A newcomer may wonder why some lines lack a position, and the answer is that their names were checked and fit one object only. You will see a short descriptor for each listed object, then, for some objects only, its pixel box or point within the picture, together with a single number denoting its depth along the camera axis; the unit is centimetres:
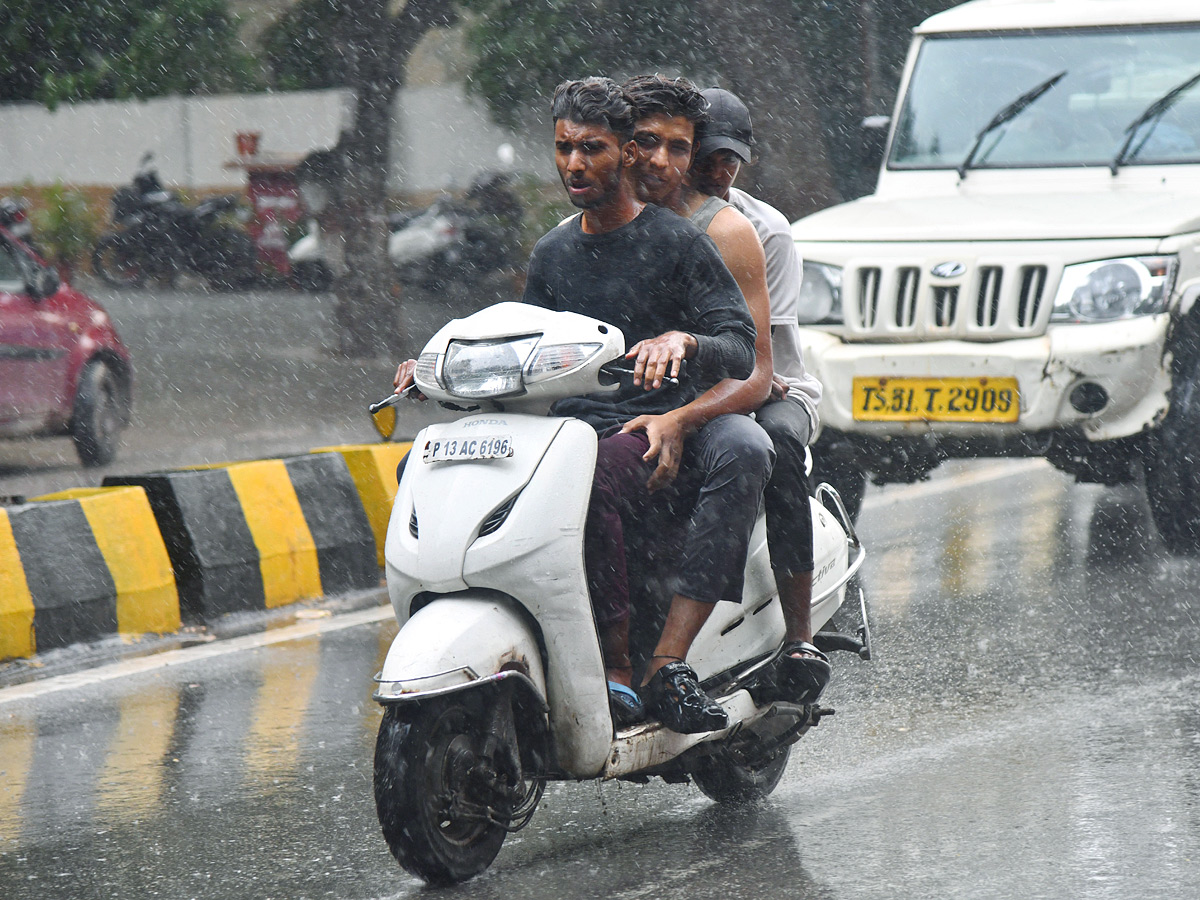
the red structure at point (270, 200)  5687
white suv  1568
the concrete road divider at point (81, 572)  1321
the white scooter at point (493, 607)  773
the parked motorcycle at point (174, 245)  5653
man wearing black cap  921
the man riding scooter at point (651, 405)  833
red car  2234
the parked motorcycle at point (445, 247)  5456
